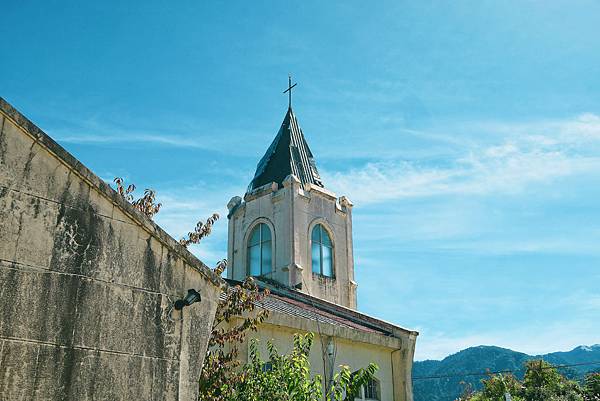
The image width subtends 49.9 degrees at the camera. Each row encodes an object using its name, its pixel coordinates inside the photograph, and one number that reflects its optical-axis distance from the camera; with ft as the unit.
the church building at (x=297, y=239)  65.16
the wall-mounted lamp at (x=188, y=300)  28.71
